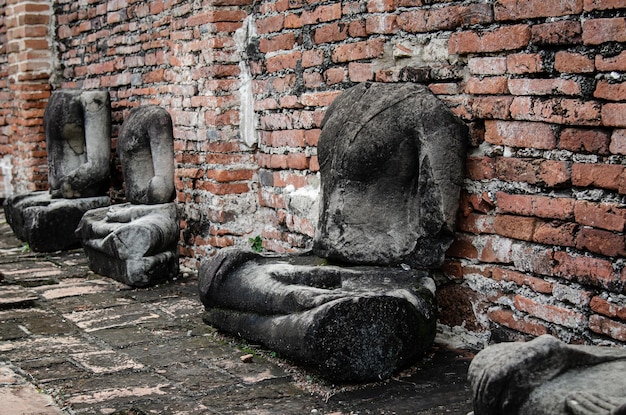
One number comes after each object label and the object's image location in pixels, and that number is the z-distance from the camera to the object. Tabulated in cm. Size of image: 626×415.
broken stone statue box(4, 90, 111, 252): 687
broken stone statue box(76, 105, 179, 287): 552
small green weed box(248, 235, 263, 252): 563
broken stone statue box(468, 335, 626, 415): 231
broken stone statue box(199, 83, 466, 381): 345
